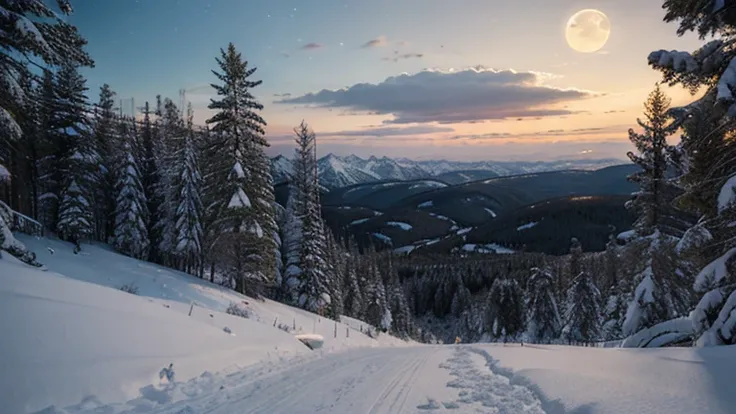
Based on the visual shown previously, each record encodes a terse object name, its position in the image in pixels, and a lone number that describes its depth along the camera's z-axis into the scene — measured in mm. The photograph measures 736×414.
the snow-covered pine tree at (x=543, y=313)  43969
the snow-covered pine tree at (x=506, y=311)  55000
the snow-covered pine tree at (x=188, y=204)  30469
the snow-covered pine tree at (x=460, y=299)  104250
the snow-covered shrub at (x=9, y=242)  10461
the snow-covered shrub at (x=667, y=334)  12109
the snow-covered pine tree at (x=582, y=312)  37406
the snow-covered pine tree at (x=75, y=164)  29625
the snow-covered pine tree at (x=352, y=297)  51094
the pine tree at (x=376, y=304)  53875
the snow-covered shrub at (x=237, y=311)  20202
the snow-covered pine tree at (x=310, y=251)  32219
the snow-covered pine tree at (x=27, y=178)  26469
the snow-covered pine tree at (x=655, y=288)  17812
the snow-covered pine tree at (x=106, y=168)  34450
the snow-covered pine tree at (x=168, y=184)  33188
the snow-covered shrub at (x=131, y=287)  18234
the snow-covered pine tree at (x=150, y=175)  39156
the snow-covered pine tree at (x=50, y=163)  29530
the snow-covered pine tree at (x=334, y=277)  35578
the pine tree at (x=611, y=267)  42875
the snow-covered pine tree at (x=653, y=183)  19234
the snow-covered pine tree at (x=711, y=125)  7621
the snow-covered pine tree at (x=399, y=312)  63875
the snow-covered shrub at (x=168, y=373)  8539
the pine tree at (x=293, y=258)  32947
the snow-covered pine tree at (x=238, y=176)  26047
